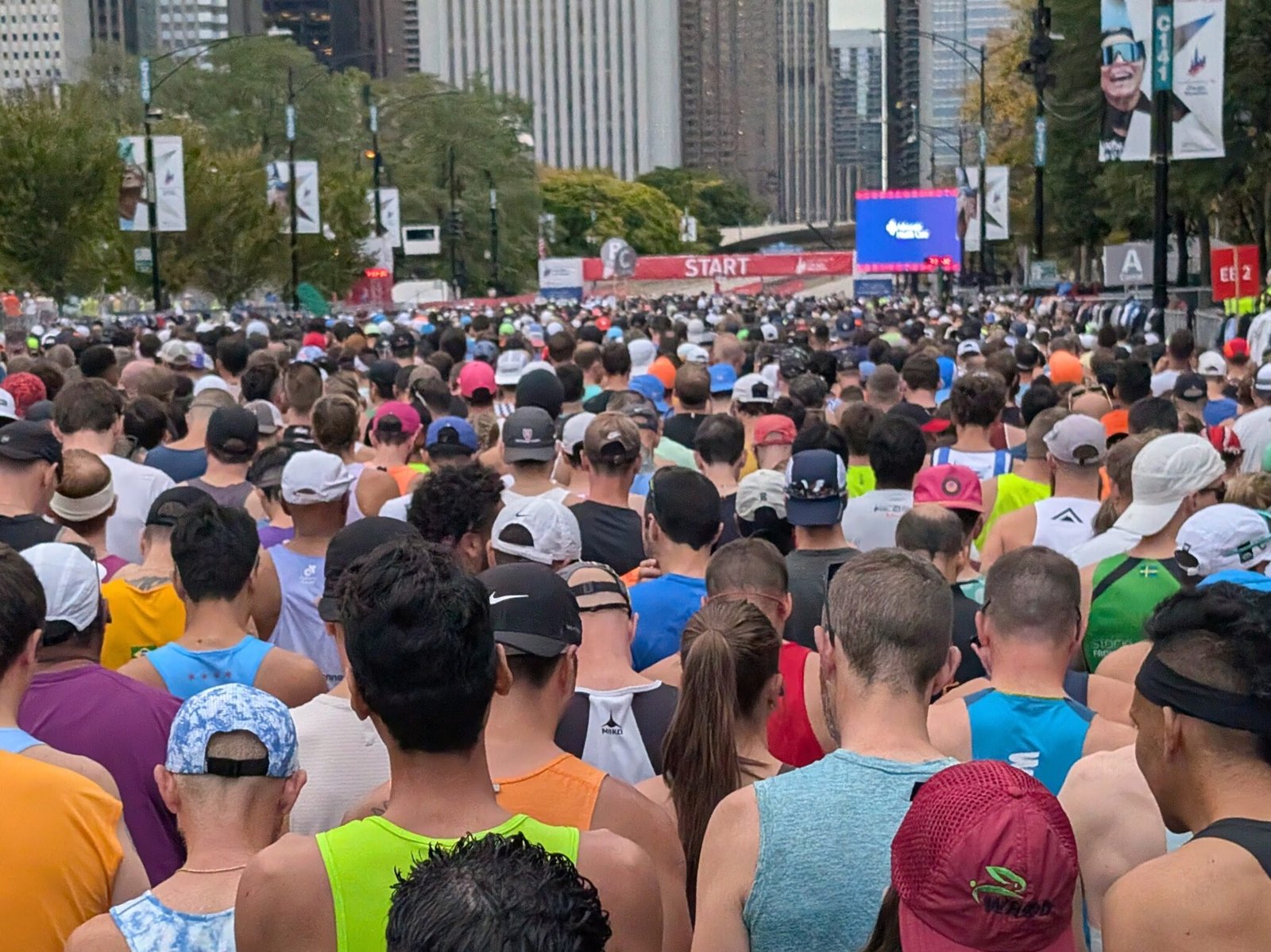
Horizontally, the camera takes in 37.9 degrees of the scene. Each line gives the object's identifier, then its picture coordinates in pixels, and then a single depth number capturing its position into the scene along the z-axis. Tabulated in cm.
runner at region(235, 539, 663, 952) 323
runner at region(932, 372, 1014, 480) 940
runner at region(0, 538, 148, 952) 378
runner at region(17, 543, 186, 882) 464
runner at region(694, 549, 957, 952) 349
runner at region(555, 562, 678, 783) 489
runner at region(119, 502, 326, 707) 532
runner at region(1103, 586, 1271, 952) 309
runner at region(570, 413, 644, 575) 779
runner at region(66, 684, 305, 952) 360
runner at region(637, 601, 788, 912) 441
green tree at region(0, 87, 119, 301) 4675
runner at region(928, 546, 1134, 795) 455
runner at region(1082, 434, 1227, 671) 619
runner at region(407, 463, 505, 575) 647
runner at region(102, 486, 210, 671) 618
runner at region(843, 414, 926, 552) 784
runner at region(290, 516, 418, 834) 461
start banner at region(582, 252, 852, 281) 11938
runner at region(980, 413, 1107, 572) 756
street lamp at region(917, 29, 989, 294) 5119
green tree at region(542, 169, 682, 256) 15712
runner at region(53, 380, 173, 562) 852
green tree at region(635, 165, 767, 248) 19000
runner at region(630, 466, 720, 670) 633
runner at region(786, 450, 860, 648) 672
